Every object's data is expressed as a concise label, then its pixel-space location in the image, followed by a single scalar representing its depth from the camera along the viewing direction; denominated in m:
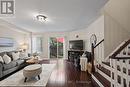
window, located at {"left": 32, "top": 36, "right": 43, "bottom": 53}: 5.89
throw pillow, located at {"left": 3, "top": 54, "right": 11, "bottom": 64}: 2.80
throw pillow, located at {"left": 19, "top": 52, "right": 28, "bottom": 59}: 3.83
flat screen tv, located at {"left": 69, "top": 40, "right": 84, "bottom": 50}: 4.81
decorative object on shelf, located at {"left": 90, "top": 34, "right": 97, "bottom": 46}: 3.36
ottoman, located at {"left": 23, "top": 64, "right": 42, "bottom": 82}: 2.18
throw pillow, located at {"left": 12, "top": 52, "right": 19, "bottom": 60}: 3.37
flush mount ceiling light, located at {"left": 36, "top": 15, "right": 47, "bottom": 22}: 2.98
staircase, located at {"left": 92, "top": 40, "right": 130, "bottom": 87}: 1.13
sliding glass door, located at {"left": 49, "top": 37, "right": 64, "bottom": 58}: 5.79
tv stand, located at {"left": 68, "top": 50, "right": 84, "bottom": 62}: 4.67
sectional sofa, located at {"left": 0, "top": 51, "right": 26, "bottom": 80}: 2.48
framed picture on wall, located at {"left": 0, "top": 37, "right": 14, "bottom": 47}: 3.34
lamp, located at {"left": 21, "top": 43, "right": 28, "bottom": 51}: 4.65
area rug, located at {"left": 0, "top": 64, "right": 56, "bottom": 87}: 2.06
